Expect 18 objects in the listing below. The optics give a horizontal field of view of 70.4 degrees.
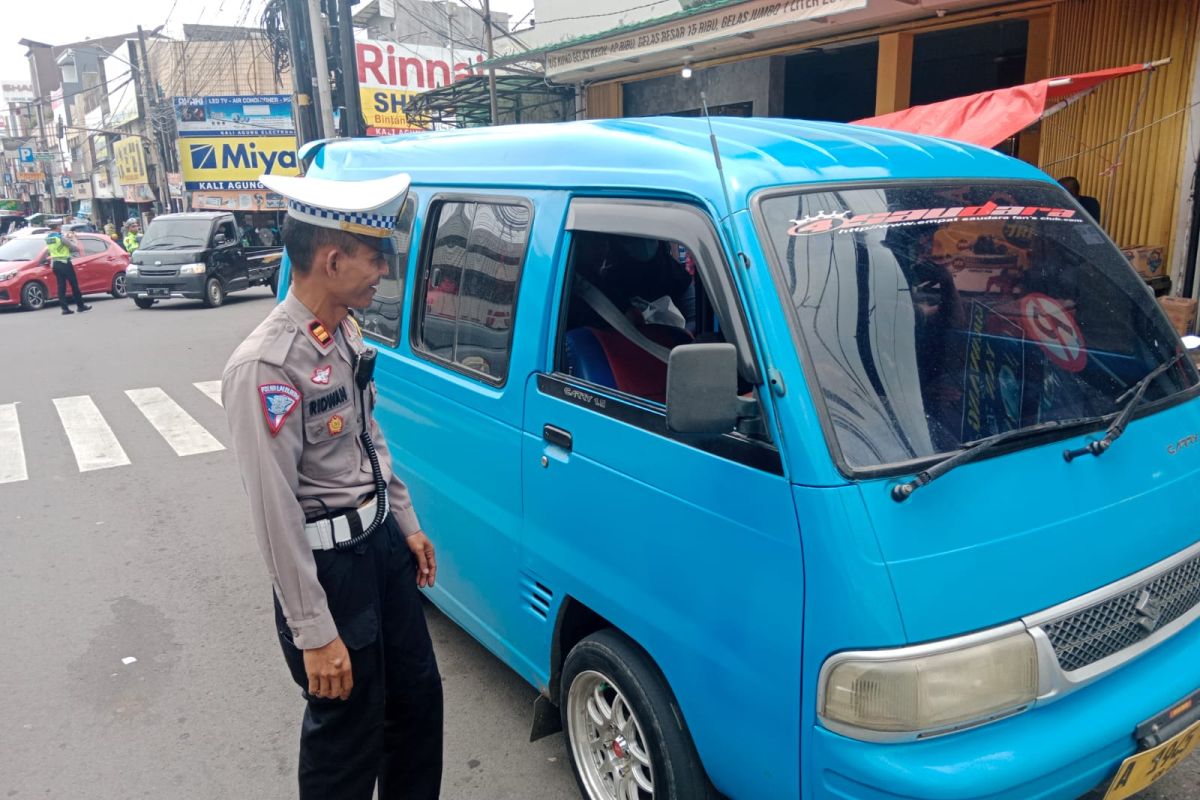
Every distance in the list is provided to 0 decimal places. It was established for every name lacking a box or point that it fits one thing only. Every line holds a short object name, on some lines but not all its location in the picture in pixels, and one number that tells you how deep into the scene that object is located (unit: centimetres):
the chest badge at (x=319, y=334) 215
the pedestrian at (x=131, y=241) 2610
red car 1842
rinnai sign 2102
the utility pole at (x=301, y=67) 1211
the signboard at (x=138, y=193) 3903
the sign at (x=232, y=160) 3134
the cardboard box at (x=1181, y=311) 632
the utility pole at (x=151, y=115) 3114
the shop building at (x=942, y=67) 691
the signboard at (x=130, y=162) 3897
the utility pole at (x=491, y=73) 1225
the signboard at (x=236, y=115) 3080
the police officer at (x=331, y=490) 203
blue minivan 186
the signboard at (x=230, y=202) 3241
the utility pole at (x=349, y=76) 1187
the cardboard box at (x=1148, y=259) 673
